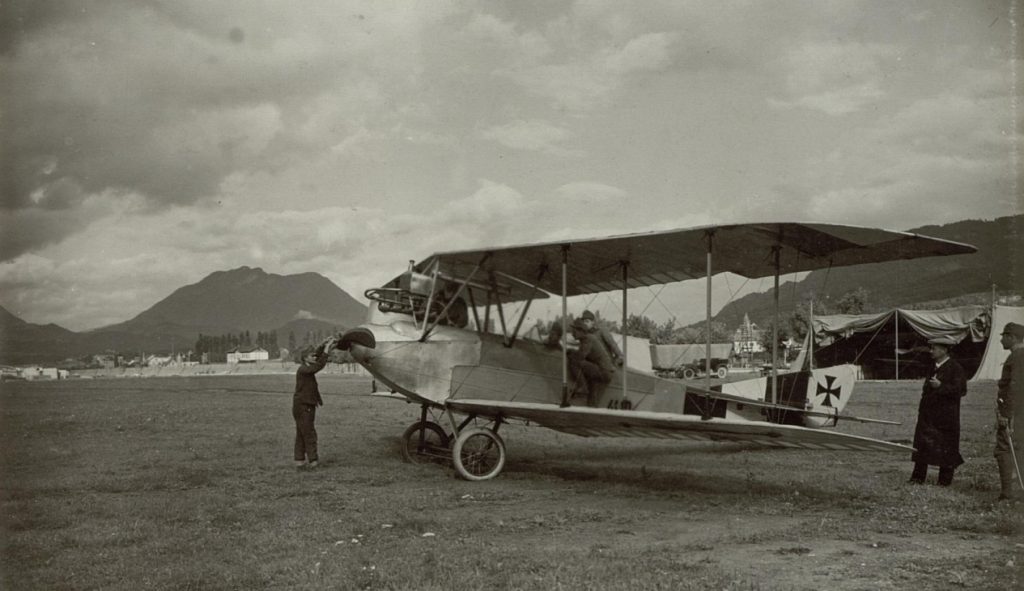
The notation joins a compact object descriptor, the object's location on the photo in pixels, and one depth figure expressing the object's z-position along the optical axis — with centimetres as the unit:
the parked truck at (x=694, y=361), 4056
